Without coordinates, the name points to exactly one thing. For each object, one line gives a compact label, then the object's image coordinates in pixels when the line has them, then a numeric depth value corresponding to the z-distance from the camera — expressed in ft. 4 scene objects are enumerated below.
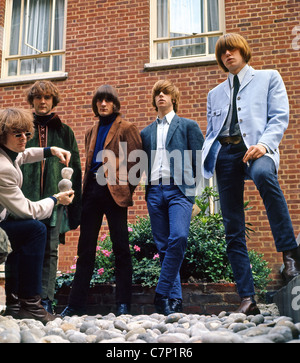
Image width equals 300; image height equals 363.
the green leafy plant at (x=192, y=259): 14.69
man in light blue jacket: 8.54
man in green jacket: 11.12
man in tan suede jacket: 10.94
